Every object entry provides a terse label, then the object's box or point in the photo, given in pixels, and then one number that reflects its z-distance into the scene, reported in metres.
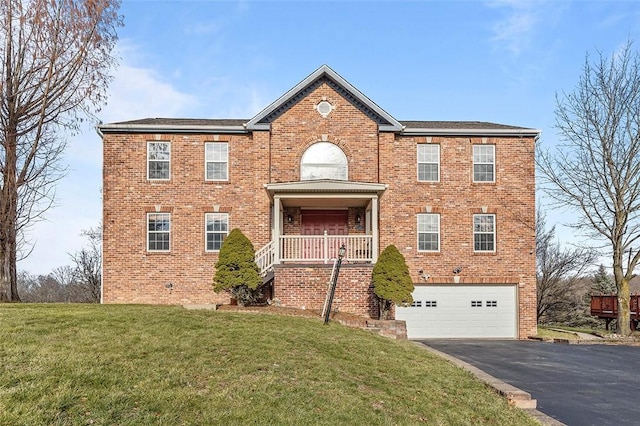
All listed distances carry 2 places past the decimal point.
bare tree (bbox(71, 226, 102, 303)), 28.88
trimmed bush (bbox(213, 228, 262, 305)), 14.89
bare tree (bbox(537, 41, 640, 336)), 19.22
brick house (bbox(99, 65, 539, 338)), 17.83
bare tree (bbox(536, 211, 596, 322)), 30.91
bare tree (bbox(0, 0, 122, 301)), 16.02
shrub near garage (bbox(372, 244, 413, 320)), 15.25
